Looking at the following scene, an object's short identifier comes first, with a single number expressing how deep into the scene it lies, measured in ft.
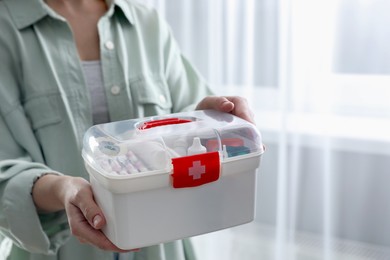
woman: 4.47
